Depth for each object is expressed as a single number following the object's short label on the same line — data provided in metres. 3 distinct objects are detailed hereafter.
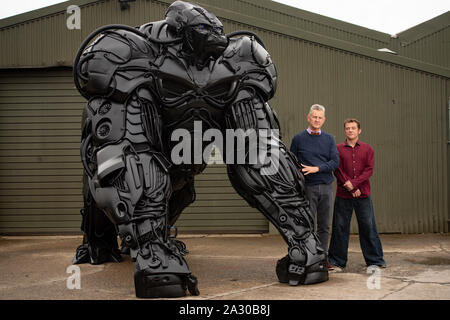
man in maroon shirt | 5.48
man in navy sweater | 5.46
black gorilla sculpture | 4.02
